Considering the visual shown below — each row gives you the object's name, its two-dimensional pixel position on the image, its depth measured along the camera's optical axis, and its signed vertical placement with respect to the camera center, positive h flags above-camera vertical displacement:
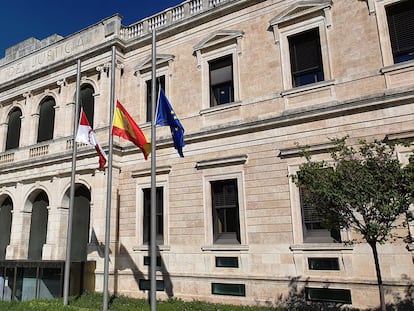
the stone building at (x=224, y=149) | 11.46 +3.42
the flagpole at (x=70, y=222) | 11.95 +0.72
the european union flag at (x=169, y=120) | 10.61 +3.41
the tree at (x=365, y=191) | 7.33 +0.92
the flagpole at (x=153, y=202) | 8.71 +1.00
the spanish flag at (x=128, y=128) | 11.77 +3.56
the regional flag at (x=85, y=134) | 12.66 +3.71
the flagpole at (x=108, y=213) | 10.75 +0.91
